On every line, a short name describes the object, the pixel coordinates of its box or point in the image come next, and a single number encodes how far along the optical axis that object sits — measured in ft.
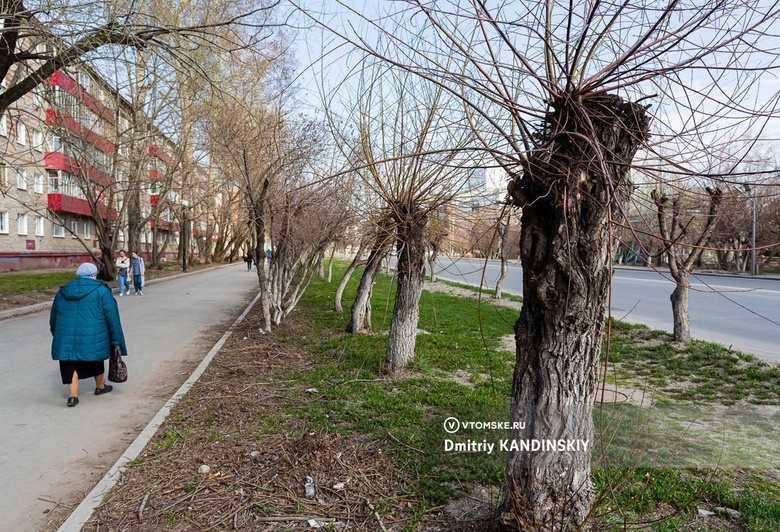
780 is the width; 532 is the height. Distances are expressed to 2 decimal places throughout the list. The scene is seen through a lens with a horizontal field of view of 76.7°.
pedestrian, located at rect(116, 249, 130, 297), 54.90
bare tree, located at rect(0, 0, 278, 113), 20.53
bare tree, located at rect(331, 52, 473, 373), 19.71
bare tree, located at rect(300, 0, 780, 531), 7.17
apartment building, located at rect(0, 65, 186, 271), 55.21
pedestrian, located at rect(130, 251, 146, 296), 55.98
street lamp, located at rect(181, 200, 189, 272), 94.01
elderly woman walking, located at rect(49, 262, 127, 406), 17.84
